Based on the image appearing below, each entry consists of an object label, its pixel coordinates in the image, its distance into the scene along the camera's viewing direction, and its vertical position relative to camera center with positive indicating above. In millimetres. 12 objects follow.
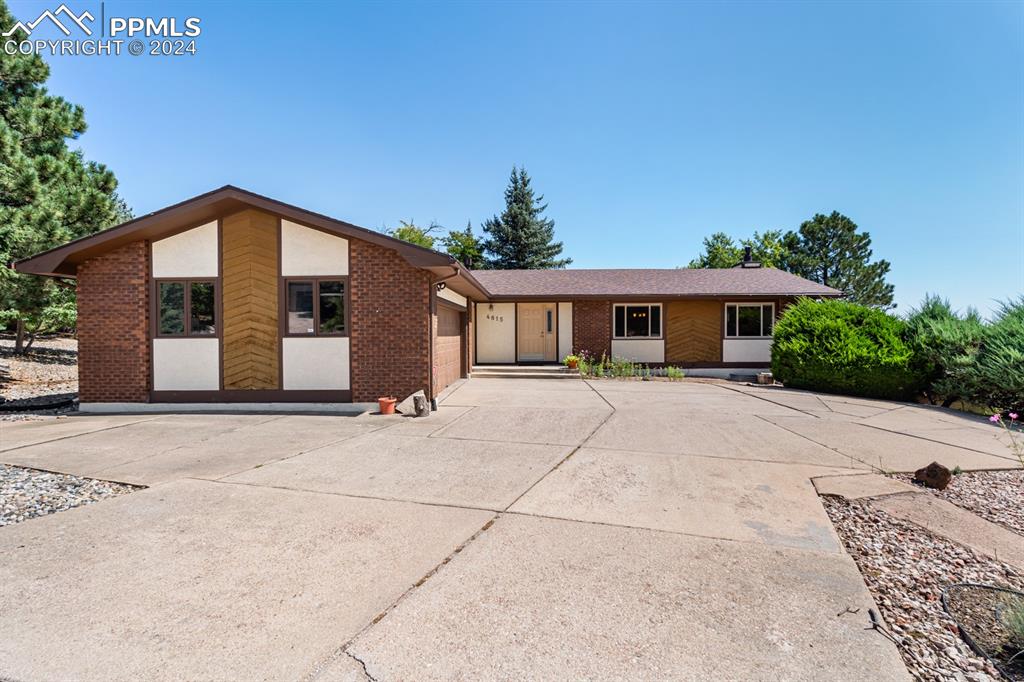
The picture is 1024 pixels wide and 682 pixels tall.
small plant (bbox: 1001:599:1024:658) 2410 -1475
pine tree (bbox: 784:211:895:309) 39500 +6866
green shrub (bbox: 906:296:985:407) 10234 -135
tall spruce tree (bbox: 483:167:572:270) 38562 +8948
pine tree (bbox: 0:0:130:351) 11203 +4178
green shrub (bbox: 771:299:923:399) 11469 -278
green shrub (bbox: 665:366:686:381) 15445 -1022
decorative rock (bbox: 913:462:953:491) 4918 -1417
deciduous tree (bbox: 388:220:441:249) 38656 +9058
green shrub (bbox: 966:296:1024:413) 9008 -522
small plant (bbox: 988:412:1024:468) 6957 -1539
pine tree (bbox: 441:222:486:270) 40125 +8366
